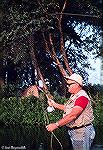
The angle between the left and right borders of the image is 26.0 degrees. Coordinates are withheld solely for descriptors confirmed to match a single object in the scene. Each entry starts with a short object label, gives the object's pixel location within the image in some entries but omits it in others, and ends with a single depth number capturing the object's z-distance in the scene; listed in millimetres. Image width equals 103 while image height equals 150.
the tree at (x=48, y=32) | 11625
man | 2718
